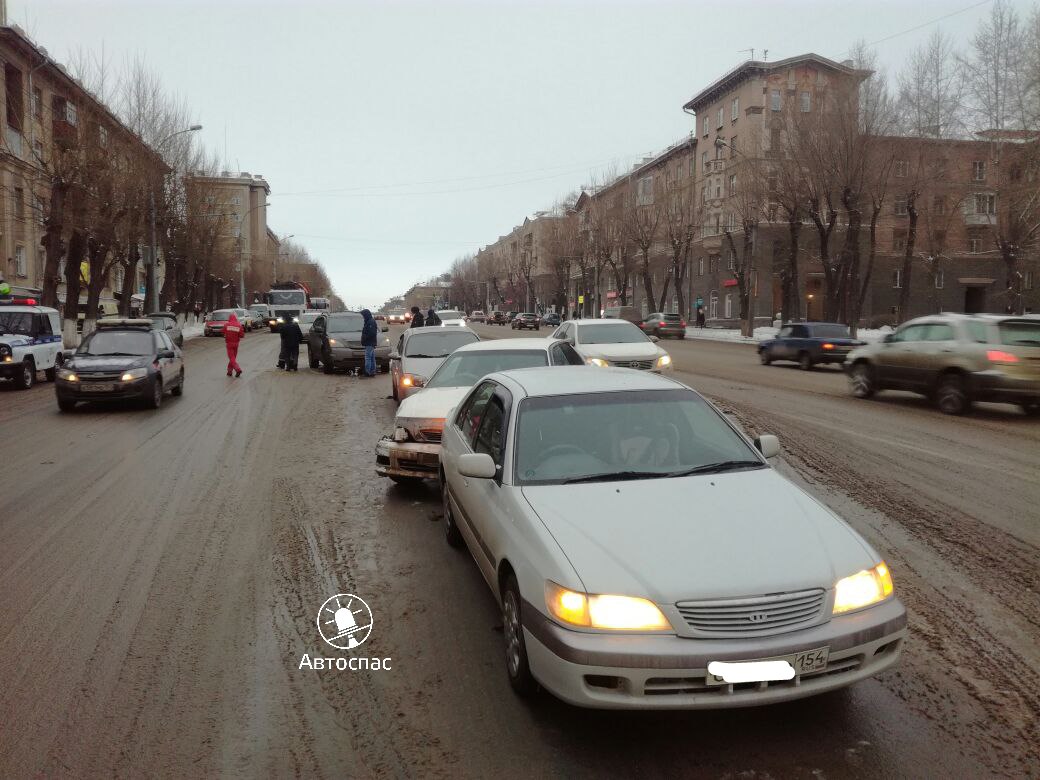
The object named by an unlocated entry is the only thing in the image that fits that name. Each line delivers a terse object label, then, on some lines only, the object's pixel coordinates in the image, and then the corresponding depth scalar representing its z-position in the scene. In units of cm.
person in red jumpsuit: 2064
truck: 5056
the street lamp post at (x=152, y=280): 3609
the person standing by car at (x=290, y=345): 2298
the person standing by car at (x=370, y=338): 2092
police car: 1816
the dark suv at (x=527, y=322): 6631
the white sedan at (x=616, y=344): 1661
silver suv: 1262
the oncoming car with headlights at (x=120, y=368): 1413
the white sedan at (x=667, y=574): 318
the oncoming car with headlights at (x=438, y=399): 776
